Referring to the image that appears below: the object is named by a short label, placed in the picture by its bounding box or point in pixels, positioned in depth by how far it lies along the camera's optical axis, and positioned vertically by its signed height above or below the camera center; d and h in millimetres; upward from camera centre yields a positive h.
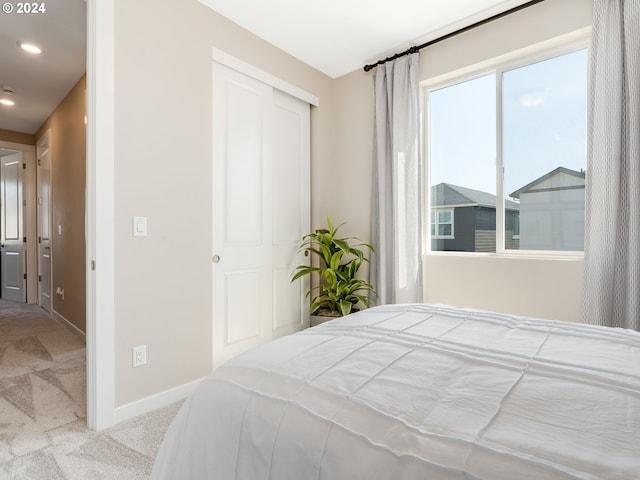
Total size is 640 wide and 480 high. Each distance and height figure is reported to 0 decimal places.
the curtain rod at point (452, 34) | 2415 +1592
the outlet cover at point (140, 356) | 1987 -713
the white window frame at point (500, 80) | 2367 +1290
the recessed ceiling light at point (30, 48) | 2886 +1581
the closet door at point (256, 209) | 2568 +204
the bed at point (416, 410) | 576 -358
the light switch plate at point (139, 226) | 1992 +39
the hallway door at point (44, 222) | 4465 +146
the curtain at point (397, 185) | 2936 +438
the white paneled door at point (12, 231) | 5203 +28
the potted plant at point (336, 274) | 3035 -360
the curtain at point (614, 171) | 1998 +384
